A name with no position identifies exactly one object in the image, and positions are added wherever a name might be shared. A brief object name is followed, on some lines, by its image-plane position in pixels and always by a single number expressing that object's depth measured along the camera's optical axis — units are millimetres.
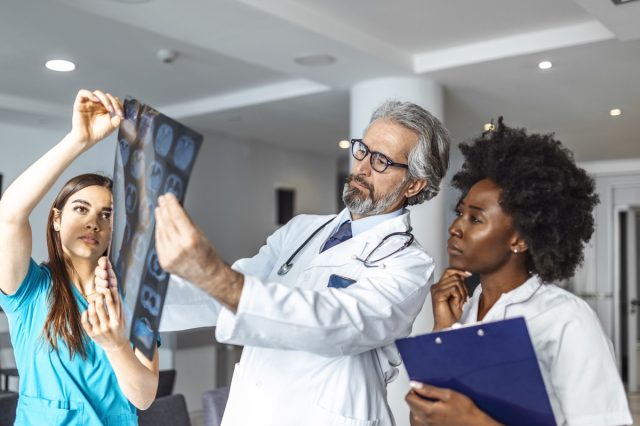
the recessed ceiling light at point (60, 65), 5242
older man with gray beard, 1145
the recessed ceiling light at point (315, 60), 4664
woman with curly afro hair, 1353
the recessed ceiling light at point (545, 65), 4759
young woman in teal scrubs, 1531
